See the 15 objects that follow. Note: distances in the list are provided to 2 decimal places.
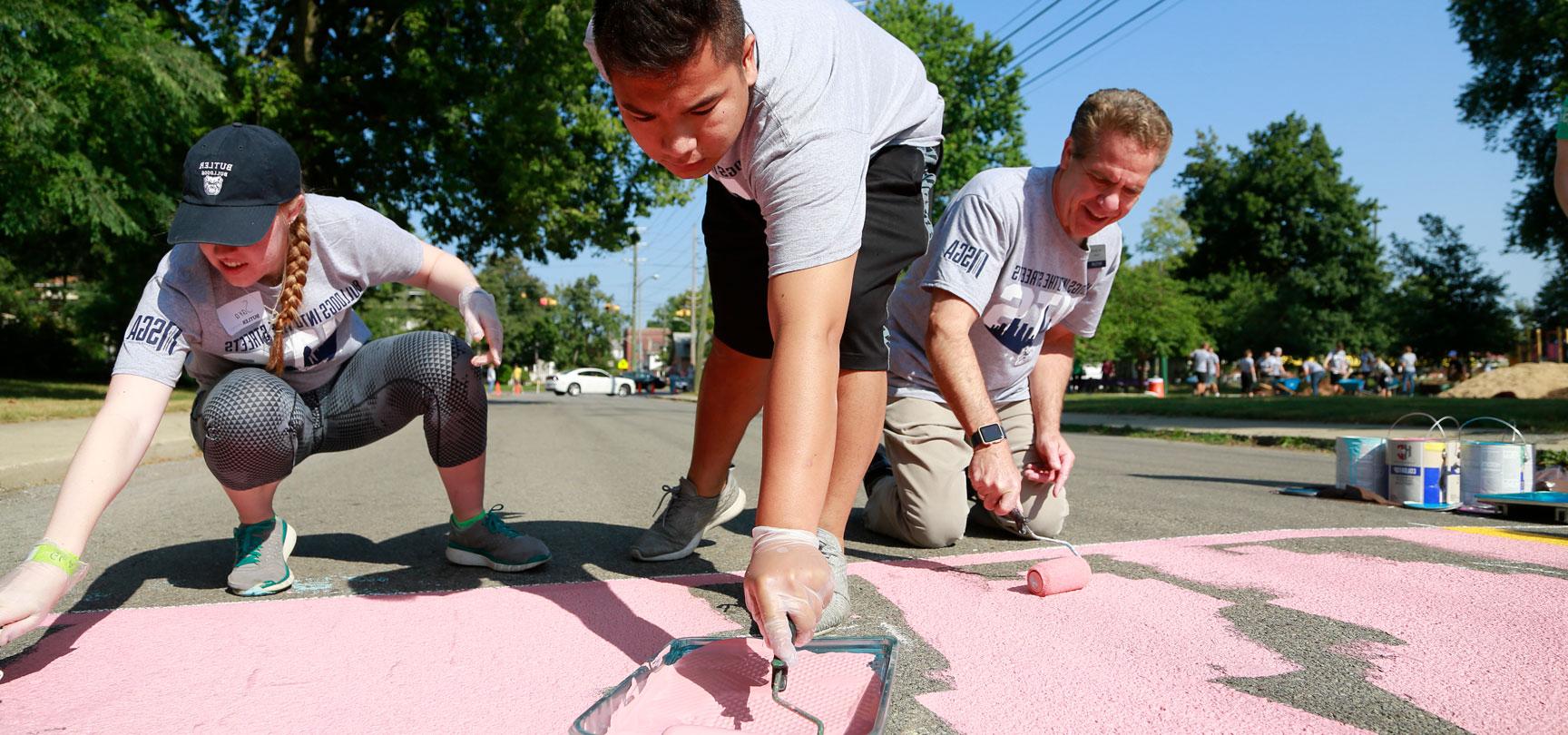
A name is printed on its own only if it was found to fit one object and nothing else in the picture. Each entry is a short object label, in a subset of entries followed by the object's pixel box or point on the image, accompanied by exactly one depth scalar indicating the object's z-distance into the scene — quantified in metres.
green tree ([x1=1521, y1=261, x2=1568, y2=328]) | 27.92
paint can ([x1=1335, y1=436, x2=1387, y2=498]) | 4.66
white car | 50.97
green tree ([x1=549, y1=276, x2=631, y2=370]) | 86.38
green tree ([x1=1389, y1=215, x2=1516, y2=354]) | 32.47
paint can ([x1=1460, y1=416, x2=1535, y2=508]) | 4.29
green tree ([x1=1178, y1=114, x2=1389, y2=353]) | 44.34
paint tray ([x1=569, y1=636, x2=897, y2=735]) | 1.47
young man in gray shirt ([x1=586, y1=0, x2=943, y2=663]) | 1.60
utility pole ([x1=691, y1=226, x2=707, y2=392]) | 41.31
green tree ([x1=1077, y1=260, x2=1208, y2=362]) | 45.59
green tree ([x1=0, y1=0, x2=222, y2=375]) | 11.64
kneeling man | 3.05
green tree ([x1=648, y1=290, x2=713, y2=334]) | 86.24
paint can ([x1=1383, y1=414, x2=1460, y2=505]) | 4.31
